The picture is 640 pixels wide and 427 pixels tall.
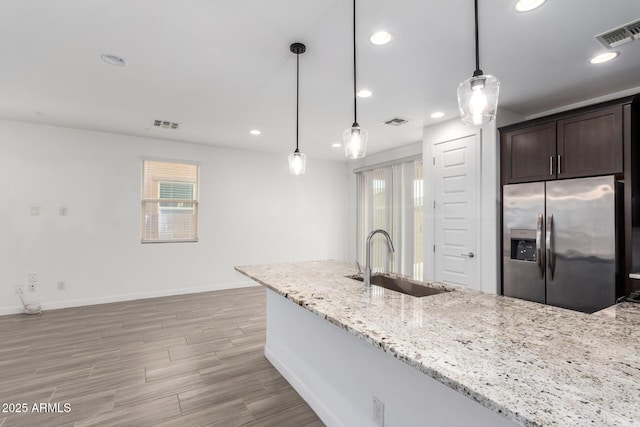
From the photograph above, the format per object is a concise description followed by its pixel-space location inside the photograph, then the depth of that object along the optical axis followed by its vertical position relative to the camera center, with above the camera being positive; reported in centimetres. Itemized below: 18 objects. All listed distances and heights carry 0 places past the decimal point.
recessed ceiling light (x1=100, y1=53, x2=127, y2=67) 251 +129
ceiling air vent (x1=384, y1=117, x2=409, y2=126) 404 +130
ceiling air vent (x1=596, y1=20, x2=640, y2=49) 207 +129
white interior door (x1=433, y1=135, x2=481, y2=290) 373 +11
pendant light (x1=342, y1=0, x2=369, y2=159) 224 +57
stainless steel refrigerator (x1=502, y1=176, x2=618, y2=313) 273 -21
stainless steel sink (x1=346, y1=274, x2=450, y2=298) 204 -47
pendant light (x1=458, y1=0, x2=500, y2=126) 152 +62
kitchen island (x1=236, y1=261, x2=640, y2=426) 78 -44
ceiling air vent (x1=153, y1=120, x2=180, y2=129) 428 +130
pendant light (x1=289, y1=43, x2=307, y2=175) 277 +51
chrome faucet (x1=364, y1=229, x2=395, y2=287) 202 -34
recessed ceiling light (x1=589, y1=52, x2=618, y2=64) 244 +131
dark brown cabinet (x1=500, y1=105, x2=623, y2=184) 275 +72
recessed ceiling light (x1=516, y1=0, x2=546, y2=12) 184 +129
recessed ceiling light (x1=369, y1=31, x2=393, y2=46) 217 +129
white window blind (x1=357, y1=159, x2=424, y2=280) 532 +12
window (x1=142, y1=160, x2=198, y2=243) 511 +25
